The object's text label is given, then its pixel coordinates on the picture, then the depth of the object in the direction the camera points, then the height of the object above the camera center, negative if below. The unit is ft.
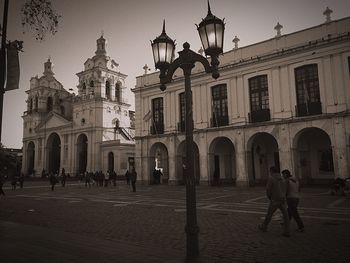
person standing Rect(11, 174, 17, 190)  93.19 -1.54
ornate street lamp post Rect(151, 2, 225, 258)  17.99 +7.11
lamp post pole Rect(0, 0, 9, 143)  23.45 +8.90
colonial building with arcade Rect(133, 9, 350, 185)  70.23 +14.75
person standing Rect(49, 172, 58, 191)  84.88 -1.09
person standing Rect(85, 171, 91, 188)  103.33 -1.21
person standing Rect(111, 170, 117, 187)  101.45 -1.07
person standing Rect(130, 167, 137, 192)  73.17 -1.09
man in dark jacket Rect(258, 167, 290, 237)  25.82 -1.94
